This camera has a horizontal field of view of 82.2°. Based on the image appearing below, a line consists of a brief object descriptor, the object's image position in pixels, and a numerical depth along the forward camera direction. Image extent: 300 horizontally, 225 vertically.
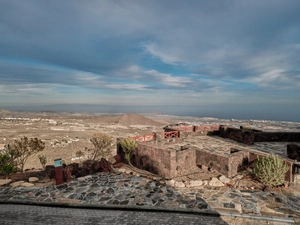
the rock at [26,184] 8.25
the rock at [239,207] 5.99
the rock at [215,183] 7.83
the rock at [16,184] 8.27
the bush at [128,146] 10.62
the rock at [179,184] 7.88
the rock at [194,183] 7.87
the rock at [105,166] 9.94
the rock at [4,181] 8.50
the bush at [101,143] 13.42
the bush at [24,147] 10.34
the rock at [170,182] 8.08
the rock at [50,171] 9.04
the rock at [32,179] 8.73
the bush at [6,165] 9.16
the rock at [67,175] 8.59
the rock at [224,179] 8.07
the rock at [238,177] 8.47
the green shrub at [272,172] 7.51
